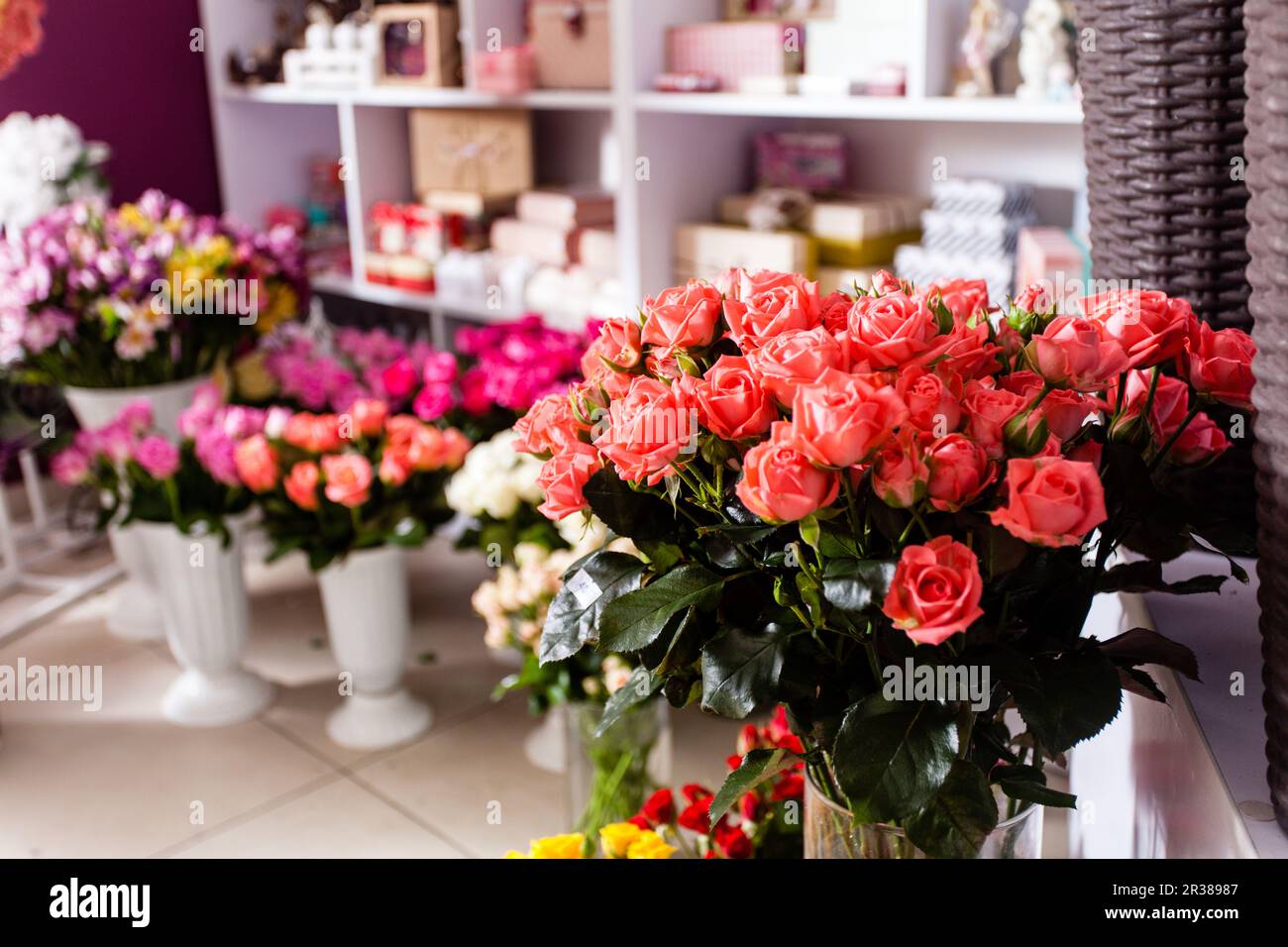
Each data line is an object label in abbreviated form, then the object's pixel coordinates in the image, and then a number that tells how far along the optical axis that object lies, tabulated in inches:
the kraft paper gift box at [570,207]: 114.4
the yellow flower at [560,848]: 38.2
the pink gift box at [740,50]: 93.3
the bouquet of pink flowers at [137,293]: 92.6
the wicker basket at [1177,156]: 36.6
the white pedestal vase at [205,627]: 88.7
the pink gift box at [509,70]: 109.5
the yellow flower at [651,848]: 38.3
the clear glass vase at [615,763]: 63.7
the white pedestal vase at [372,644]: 86.6
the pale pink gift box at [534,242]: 114.8
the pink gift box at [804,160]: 103.3
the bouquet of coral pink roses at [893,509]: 23.9
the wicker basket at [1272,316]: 24.3
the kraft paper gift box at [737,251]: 95.8
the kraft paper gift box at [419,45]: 117.2
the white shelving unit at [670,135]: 86.7
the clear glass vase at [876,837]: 30.4
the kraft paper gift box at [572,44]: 104.6
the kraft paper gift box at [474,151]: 118.3
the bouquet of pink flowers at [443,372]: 83.6
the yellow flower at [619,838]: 39.4
